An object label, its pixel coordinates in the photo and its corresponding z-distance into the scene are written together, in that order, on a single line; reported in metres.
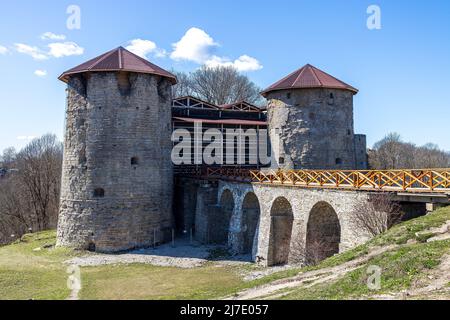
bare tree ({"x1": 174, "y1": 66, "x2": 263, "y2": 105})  43.66
